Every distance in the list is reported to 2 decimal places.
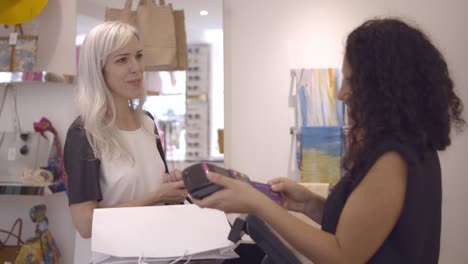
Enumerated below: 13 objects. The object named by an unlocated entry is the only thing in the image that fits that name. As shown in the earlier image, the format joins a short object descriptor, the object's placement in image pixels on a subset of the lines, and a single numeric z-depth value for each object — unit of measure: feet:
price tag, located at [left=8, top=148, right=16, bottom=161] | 7.48
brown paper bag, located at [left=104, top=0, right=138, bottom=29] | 7.75
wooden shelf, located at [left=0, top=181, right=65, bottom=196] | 6.91
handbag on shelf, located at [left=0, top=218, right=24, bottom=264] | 7.36
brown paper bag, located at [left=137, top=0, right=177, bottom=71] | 7.68
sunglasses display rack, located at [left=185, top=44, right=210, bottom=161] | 12.40
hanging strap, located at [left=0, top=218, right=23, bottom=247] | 7.71
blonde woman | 4.32
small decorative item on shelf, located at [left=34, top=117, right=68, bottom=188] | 7.47
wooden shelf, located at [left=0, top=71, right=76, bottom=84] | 7.21
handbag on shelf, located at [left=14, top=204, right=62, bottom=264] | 7.06
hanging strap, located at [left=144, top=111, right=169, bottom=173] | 5.50
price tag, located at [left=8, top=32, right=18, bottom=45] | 7.57
